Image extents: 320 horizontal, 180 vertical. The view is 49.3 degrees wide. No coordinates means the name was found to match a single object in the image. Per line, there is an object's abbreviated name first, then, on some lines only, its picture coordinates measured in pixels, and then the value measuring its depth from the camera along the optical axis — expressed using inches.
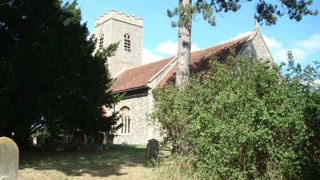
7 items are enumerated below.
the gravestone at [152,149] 460.1
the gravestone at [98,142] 612.4
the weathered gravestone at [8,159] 205.5
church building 827.4
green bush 228.1
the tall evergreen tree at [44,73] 468.4
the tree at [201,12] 456.4
